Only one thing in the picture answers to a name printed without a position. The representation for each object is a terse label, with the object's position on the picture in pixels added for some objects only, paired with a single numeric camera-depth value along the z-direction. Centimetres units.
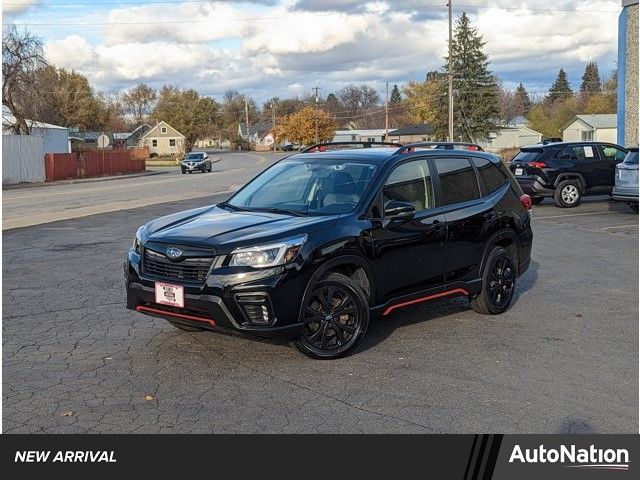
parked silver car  1598
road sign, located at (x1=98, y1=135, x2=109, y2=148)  5141
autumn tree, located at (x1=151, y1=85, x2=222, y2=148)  11775
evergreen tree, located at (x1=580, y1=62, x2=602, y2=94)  14327
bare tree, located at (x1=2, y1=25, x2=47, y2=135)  4303
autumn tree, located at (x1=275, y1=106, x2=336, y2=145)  10919
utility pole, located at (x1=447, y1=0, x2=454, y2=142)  4605
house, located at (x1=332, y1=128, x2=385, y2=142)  11652
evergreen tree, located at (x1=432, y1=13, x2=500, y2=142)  7419
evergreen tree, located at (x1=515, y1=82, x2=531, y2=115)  12363
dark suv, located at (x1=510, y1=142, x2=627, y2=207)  1842
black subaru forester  539
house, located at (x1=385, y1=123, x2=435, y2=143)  11575
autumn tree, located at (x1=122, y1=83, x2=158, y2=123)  13112
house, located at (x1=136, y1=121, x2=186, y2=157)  11756
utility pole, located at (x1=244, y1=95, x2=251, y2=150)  13896
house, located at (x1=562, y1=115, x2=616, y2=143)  7562
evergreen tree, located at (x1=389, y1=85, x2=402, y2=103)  18142
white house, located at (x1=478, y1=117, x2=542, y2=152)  8988
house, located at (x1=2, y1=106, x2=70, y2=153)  4635
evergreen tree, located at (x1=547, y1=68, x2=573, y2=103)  13938
